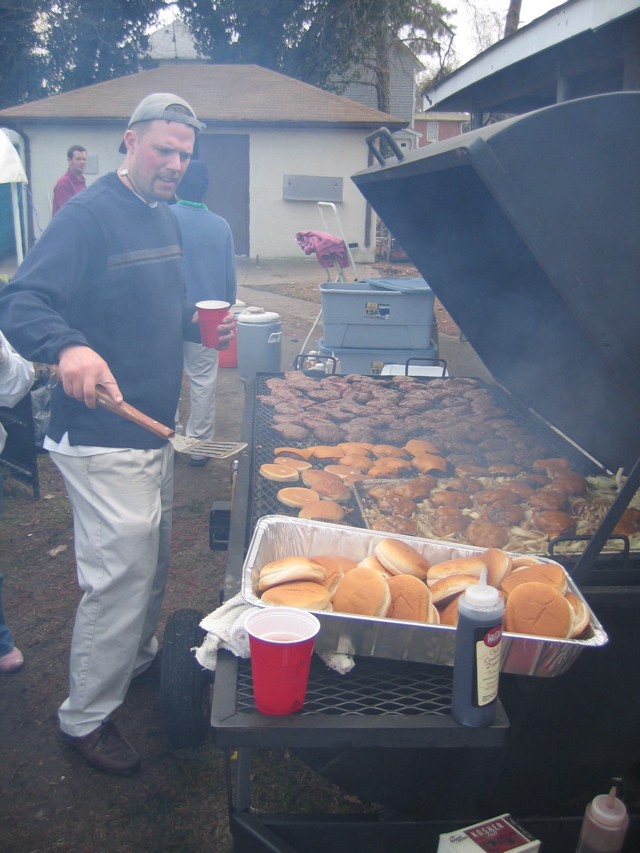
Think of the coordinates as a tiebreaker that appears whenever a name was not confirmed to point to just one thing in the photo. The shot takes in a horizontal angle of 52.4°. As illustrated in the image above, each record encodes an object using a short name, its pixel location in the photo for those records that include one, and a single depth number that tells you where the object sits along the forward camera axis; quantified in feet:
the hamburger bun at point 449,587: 6.37
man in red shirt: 34.04
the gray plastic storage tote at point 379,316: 21.68
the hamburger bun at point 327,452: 11.85
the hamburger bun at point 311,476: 10.38
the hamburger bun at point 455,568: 6.83
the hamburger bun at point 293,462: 10.96
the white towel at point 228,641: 5.72
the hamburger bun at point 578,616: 5.88
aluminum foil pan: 5.63
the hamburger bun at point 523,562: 7.02
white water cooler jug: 25.70
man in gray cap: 8.70
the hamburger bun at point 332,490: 10.04
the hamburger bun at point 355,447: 12.14
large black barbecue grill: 6.15
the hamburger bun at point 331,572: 6.39
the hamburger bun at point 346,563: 6.98
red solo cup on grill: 4.85
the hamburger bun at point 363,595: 5.99
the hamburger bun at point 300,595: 5.87
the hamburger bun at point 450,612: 6.15
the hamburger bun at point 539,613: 5.82
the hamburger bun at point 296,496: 9.59
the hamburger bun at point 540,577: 6.39
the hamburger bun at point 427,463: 11.47
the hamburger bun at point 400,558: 6.93
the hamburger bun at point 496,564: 6.71
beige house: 56.80
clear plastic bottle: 6.86
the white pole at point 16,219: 44.93
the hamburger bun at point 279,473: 10.48
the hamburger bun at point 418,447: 12.19
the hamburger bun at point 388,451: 12.15
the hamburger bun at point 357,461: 11.46
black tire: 9.57
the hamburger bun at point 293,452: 11.68
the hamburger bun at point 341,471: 11.07
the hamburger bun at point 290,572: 6.23
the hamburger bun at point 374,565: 6.75
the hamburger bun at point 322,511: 9.19
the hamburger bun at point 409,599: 6.02
